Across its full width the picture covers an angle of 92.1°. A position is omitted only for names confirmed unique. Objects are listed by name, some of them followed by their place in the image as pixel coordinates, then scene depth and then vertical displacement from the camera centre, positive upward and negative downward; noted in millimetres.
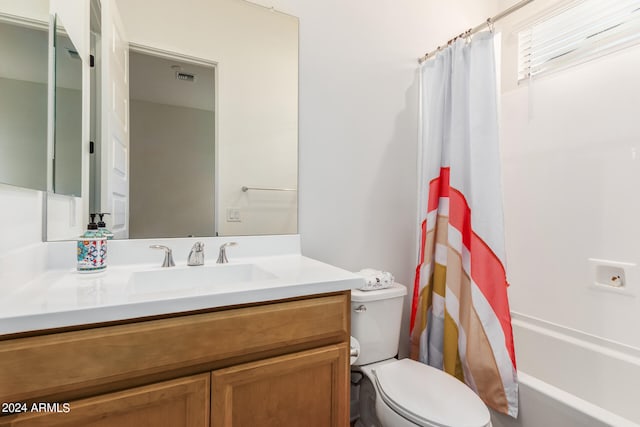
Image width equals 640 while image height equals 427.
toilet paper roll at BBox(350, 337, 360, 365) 1202 -556
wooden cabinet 611 -373
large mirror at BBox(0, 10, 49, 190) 694 +272
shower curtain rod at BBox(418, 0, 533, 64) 1320 +884
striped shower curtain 1320 -98
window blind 1467 +951
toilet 1034 -666
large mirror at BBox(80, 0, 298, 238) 1190 +392
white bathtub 1080 -716
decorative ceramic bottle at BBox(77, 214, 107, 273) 976 -128
